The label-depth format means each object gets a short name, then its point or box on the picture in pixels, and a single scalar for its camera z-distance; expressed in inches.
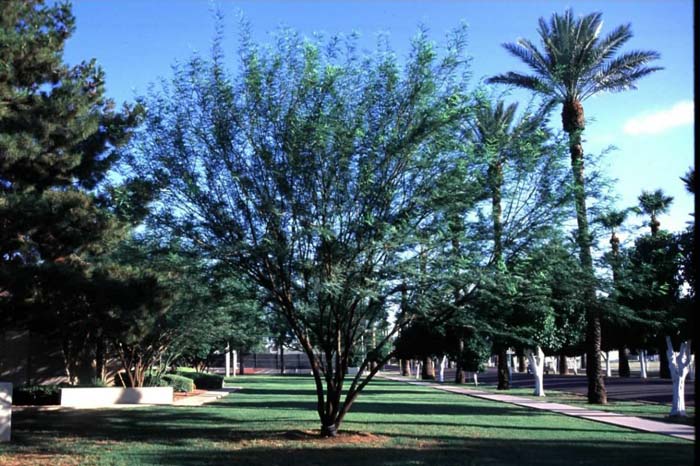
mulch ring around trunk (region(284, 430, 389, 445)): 618.5
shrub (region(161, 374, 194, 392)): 1395.2
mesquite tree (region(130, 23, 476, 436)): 585.3
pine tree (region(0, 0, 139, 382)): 663.1
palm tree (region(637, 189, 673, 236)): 1588.7
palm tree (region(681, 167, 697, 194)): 1230.8
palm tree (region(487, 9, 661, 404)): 1029.2
